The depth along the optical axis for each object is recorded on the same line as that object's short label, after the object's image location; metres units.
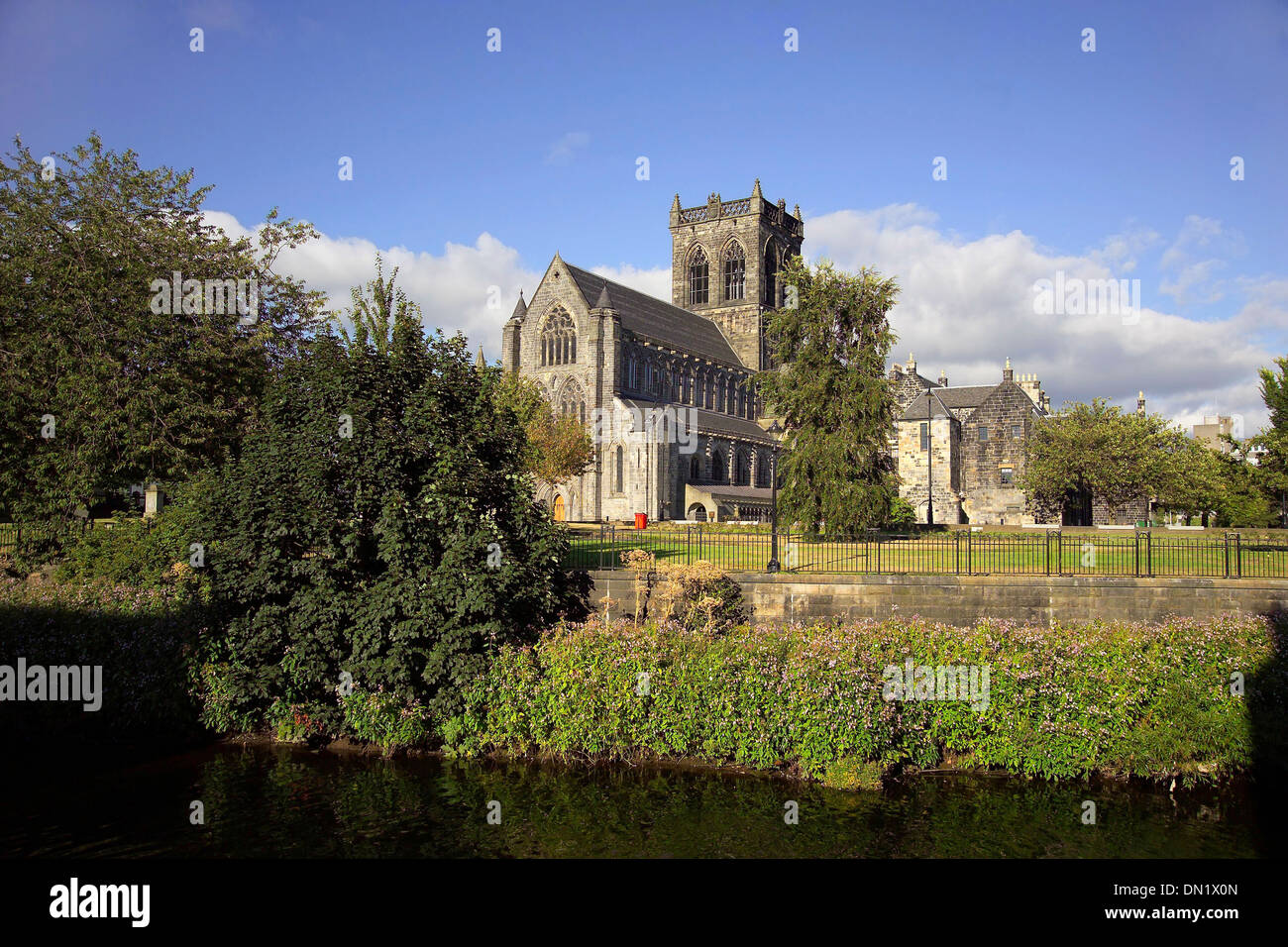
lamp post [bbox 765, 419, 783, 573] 19.75
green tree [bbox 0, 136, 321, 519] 21.94
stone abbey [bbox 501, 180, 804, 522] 53.22
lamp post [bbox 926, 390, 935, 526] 49.17
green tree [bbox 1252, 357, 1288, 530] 37.19
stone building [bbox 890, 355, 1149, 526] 53.72
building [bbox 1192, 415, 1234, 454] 107.31
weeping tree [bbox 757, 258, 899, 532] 31.97
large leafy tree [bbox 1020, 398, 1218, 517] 41.91
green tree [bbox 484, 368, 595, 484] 45.00
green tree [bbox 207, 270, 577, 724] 15.27
